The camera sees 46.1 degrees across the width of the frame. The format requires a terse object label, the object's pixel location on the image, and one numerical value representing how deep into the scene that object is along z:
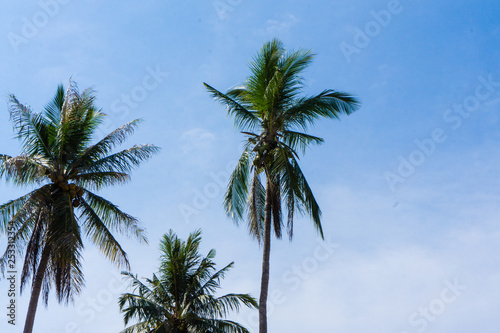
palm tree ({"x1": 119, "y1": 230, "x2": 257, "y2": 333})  21.22
